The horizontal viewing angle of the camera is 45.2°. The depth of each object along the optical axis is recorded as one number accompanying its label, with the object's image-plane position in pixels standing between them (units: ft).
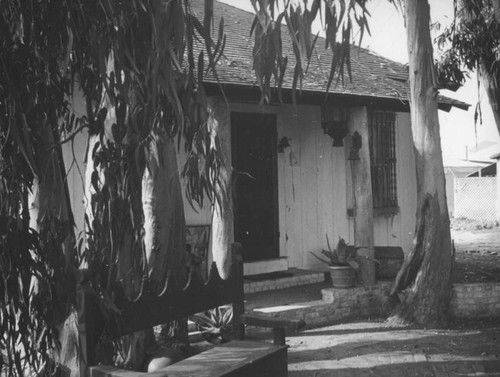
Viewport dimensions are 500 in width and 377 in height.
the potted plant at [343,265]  29.07
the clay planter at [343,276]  29.01
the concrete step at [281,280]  30.07
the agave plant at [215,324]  20.08
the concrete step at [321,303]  26.30
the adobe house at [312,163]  30.32
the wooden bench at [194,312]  10.89
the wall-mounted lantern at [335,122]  30.96
